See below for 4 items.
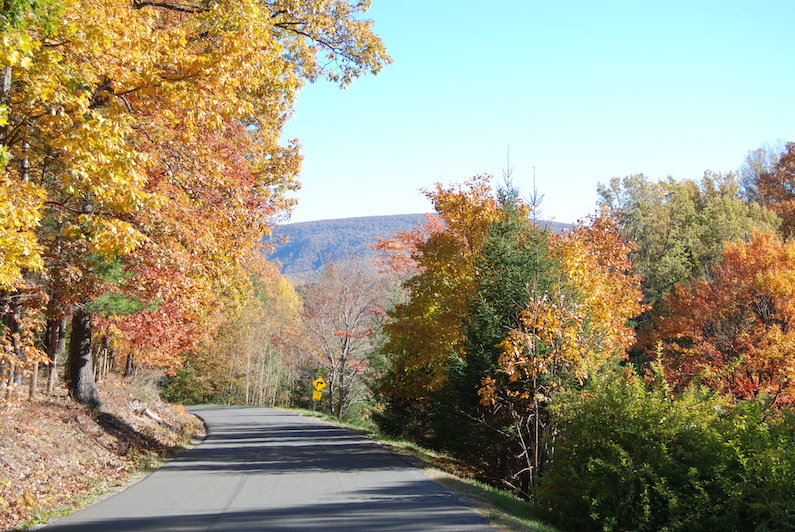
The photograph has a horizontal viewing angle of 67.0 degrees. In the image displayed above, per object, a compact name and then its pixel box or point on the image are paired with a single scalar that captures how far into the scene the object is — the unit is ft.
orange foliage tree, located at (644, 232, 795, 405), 74.02
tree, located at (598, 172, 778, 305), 121.29
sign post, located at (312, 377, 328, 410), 122.55
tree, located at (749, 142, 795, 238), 152.66
